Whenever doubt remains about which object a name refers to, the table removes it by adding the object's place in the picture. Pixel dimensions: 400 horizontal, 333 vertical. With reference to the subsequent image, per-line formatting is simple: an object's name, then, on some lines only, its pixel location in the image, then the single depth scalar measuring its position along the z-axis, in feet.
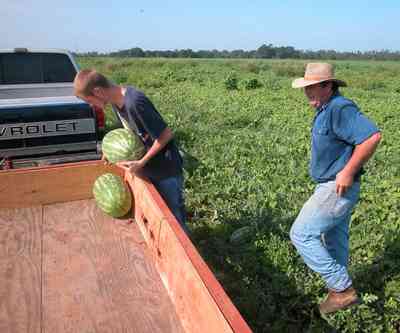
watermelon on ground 16.19
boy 10.62
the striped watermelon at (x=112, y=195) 10.78
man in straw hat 10.32
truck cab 17.07
